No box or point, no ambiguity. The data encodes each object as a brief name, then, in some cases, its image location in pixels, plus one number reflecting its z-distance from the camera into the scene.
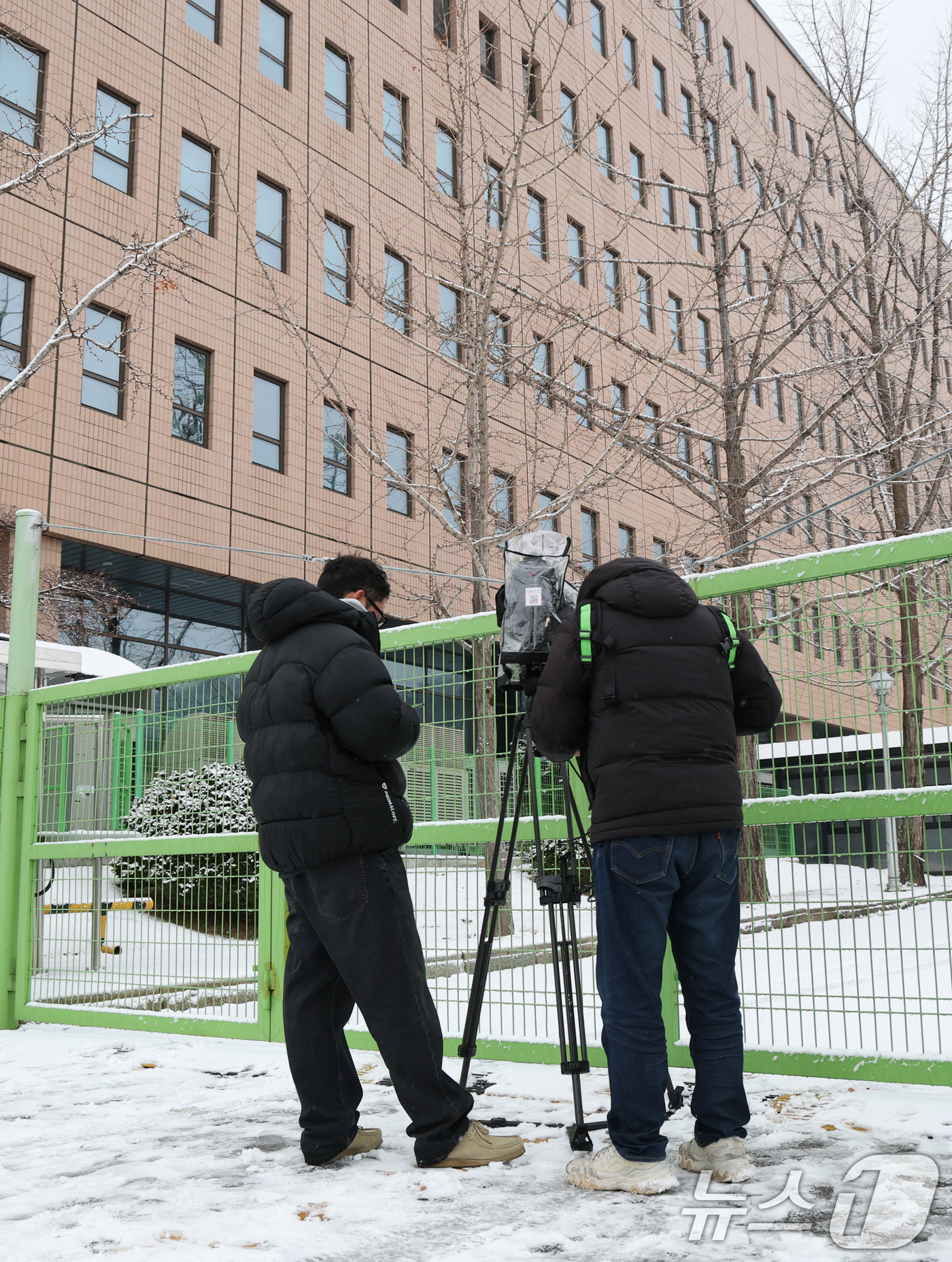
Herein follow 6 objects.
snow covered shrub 5.98
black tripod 3.69
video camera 3.97
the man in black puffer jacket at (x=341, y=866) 3.54
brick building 18.33
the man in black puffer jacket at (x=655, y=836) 3.27
